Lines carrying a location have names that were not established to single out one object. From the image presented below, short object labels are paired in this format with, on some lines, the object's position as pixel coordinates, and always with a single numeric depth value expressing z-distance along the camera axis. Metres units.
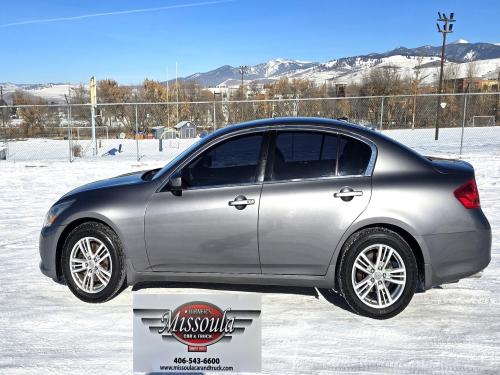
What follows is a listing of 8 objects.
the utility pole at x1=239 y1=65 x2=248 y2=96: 72.37
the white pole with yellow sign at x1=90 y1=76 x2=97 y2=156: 23.99
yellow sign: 25.00
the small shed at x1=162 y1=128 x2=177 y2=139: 34.38
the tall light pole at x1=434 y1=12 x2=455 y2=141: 39.09
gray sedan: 3.60
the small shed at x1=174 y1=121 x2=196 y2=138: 35.78
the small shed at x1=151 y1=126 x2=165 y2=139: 33.20
